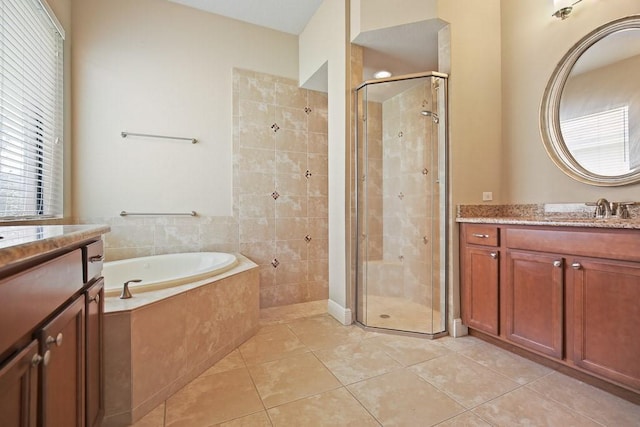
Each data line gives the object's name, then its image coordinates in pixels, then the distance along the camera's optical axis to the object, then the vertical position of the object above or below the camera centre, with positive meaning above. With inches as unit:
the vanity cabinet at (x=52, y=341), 22.4 -12.3
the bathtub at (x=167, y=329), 51.6 -24.5
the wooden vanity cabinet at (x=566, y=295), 55.6 -18.2
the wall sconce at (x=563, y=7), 77.7 +53.8
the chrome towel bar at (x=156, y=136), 98.3 +26.4
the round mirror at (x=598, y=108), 69.9 +26.6
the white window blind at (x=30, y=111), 59.9 +24.1
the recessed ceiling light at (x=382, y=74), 115.8 +54.3
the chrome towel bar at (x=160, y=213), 98.5 +0.1
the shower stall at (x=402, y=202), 91.6 +3.7
